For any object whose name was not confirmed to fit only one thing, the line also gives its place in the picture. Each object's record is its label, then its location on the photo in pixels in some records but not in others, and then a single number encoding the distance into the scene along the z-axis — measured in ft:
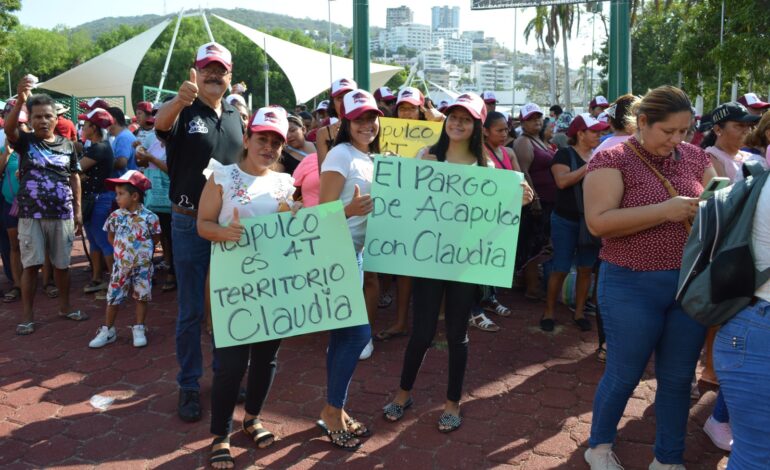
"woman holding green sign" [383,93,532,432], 12.60
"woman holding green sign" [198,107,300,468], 11.25
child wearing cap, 18.30
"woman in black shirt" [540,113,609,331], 18.53
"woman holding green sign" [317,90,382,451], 12.25
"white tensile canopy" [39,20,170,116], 126.00
